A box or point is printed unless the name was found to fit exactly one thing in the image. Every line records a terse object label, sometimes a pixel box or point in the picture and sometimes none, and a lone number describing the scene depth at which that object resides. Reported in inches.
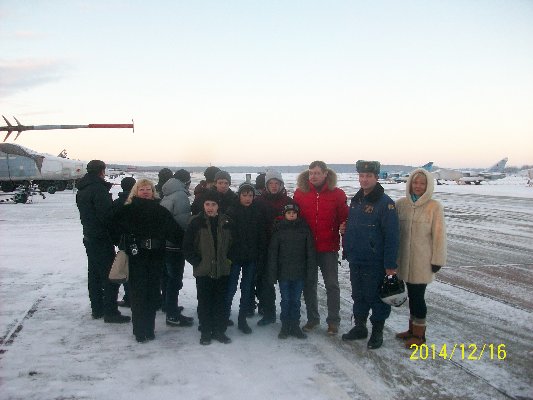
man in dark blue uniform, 179.0
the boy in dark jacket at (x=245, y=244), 199.3
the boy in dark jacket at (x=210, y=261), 188.2
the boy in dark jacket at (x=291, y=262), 196.1
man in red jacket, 201.0
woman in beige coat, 180.4
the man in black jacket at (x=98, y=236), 211.3
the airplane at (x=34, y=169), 1052.5
